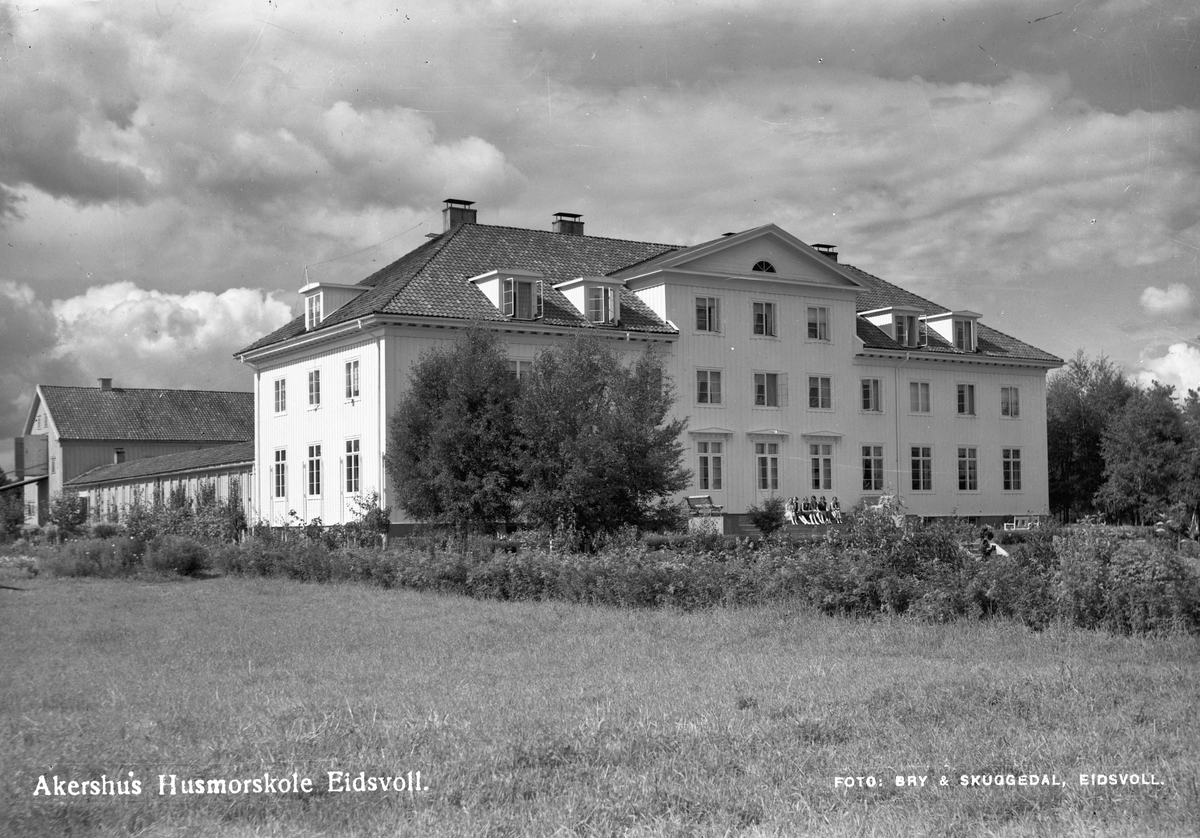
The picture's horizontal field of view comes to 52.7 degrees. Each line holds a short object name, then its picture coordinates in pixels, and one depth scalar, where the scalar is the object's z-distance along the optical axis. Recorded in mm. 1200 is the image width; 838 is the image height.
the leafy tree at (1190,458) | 50469
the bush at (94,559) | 26469
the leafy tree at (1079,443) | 61094
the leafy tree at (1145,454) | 55906
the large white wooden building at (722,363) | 39219
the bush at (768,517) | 40750
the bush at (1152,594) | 13155
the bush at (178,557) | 26609
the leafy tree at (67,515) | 37781
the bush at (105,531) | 32594
